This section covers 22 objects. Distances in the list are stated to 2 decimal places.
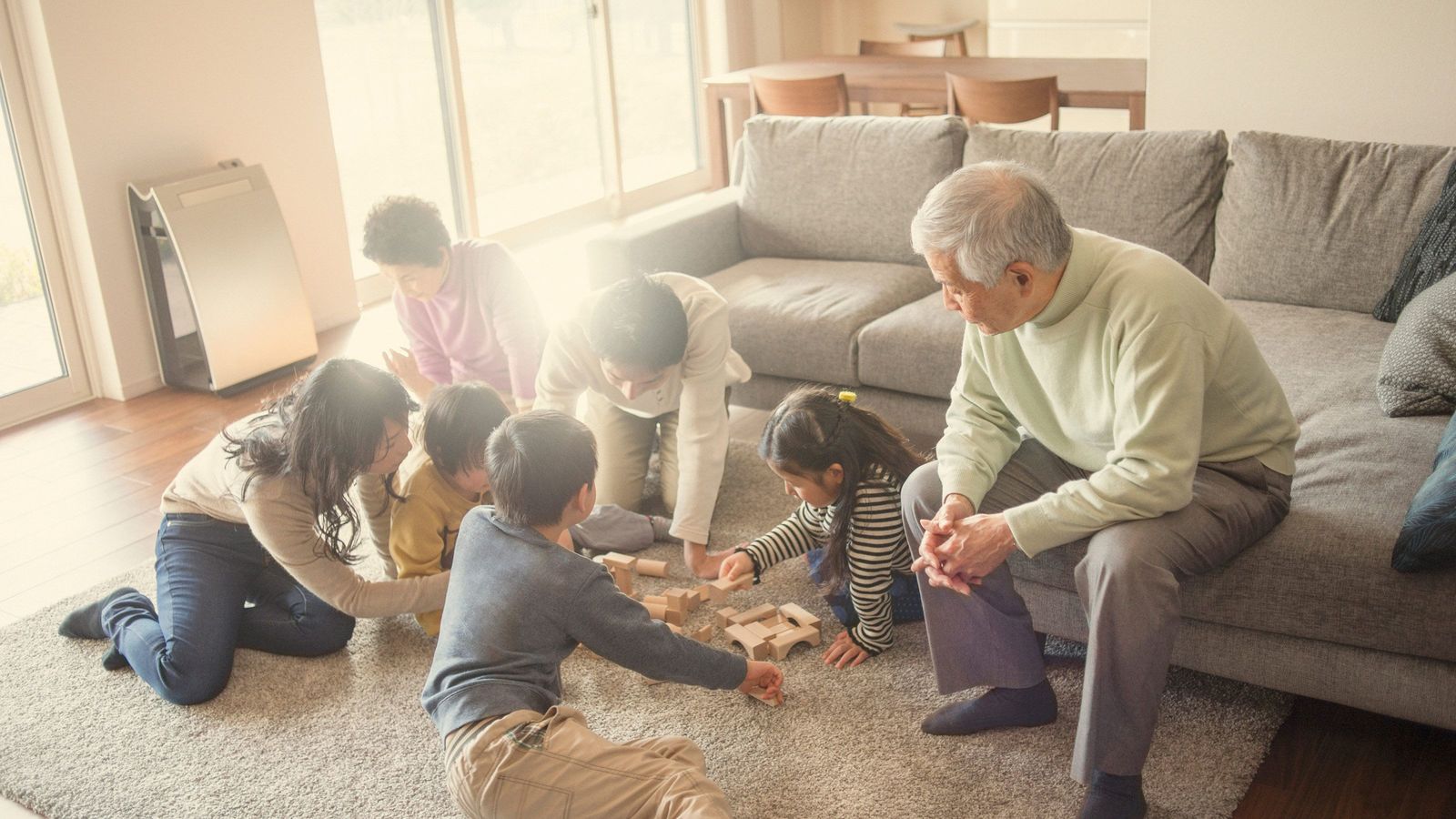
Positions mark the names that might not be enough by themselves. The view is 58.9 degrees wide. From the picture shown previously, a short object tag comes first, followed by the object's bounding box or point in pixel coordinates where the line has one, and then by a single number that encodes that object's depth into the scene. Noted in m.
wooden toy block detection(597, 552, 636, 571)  2.76
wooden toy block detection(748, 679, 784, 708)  2.29
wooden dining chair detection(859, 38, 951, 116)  6.18
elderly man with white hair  1.91
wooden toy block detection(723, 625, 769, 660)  2.48
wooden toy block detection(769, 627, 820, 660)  2.47
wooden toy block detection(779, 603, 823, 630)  2.54
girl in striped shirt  2.37
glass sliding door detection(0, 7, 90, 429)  3.91
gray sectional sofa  2.03
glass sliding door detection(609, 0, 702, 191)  6.44
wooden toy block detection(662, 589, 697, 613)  2.62
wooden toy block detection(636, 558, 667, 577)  2.81
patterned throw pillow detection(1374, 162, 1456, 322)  2.78
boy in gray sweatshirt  1.83
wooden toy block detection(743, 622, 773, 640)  2.51
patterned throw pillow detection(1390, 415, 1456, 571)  1.87
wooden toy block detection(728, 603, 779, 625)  2.59
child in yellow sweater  2.36
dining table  4.68
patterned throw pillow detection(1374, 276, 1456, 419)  2.44
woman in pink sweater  2.95
